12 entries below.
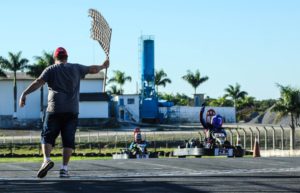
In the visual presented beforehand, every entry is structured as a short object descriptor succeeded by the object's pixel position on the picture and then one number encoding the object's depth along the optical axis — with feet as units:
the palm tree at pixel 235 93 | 456.04
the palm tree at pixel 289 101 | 193.77
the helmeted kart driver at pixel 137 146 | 101.96
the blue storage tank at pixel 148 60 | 320.09
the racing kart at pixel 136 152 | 100.58
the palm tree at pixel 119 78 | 402.31
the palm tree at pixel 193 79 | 407.03
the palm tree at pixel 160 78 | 412.36
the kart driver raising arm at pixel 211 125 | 92.38
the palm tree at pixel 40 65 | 319.27
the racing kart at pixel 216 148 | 94.38
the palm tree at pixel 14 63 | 317.42
